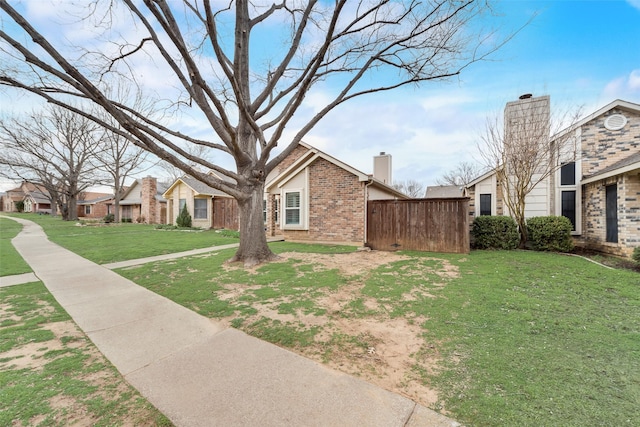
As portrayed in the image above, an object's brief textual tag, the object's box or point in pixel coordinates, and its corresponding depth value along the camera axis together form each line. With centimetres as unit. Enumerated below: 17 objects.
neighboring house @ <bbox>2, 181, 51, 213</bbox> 5572
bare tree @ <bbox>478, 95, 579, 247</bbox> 975
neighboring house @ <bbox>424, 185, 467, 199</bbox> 2381
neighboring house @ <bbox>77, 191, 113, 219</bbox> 4490
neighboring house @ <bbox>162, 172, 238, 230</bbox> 2009
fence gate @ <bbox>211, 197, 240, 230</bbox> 1955
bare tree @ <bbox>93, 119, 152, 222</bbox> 2547
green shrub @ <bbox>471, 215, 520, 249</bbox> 968
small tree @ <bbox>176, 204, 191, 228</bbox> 2104
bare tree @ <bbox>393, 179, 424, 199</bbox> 5409
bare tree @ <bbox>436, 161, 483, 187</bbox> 3729
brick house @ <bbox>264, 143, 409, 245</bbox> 1099
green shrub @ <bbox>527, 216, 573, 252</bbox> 915
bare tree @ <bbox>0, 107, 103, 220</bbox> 2330
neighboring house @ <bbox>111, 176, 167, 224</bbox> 2766
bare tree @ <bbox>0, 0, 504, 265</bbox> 596
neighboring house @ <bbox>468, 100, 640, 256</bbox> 799
